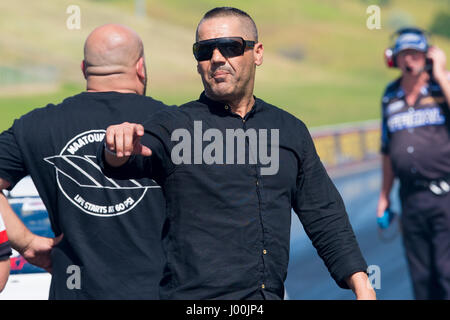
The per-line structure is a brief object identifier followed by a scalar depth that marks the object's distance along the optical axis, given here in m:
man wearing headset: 14.82
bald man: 8.03
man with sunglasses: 6.48
